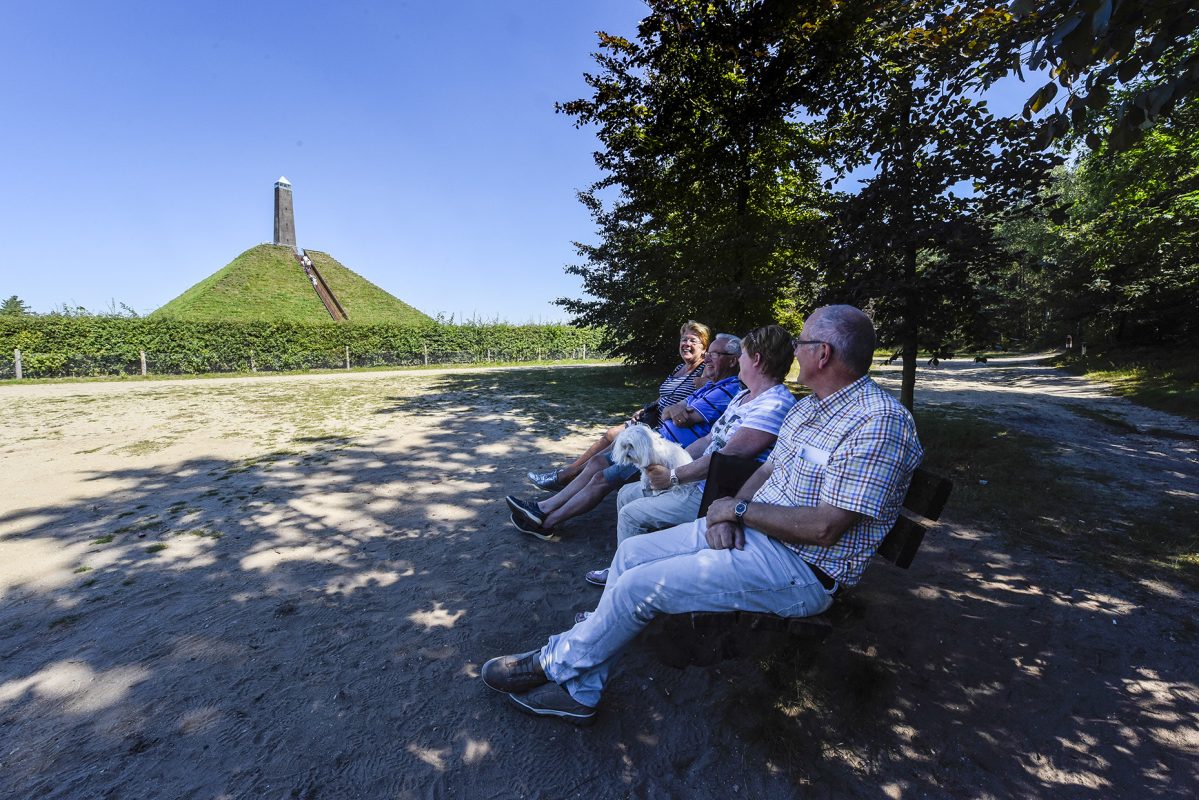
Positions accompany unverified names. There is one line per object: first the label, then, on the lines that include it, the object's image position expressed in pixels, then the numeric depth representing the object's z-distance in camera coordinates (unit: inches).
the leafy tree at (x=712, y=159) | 343.9
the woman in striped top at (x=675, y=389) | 173.0
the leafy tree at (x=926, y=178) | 216.5
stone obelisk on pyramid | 1819.6
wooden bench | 79.9
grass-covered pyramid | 1232.2
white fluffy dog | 115.3
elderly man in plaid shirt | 74.9
